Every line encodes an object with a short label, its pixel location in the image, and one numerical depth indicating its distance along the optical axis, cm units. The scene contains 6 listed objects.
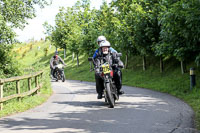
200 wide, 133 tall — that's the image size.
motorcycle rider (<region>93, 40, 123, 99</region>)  894
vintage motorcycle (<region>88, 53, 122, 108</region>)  852
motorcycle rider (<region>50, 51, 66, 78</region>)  2009
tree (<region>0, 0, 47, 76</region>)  1357
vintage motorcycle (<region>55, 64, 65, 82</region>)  2047
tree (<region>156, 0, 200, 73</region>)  1105
